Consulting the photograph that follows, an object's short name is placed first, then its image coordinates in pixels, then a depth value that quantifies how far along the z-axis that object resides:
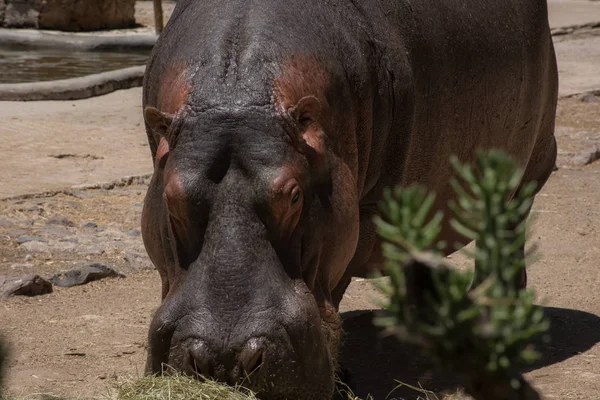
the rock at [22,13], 24.98
